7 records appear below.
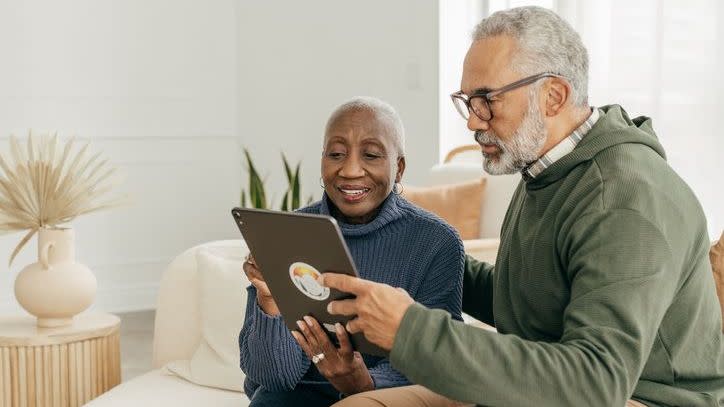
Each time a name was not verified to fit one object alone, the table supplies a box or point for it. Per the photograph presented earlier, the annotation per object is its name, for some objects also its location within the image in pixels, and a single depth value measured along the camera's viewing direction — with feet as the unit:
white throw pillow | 8.30
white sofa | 8.04
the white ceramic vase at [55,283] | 9.11
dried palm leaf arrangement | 9.24
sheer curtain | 11.29
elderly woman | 6.50
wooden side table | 8.87
